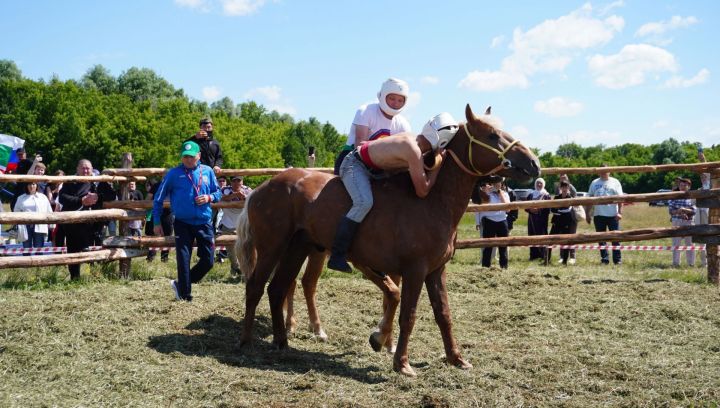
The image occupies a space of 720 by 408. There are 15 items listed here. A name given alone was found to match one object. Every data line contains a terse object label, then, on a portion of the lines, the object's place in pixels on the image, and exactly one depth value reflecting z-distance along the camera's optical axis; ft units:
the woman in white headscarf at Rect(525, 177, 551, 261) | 49.37
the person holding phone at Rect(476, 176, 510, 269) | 42.06
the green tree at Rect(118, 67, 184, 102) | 222.07
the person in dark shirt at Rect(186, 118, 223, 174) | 34.78
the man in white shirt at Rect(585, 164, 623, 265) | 46.47
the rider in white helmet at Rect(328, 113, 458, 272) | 19.88
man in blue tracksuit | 26.76
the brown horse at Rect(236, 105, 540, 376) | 19.84
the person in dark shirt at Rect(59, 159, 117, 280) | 32.91
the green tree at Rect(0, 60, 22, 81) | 201.16
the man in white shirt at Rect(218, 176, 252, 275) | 40.24
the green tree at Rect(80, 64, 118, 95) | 218.59
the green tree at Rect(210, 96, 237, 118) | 280.51
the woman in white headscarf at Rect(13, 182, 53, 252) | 38.60
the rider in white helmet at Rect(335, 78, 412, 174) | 23.07
